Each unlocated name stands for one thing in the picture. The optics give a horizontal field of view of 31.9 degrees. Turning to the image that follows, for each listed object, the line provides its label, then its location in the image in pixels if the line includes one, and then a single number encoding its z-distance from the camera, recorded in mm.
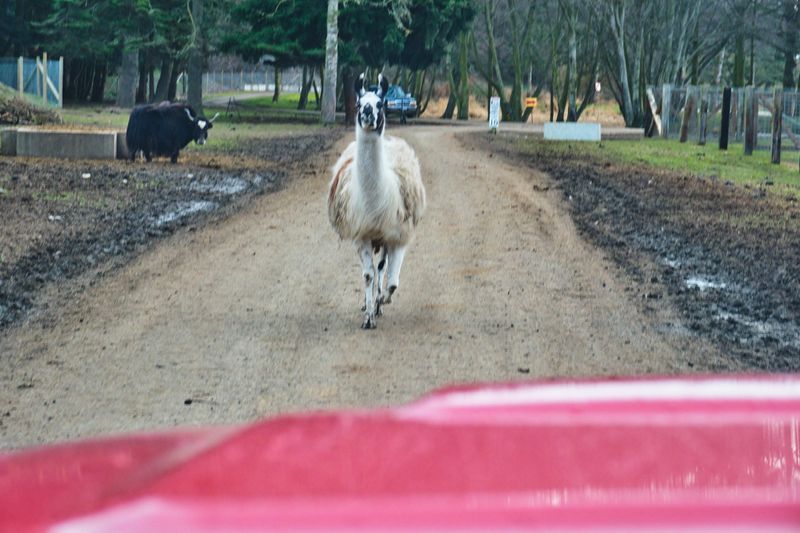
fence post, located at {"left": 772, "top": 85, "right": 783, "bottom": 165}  29719
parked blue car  57028
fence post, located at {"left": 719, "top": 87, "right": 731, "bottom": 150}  36188
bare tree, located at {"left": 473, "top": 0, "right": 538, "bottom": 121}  65562
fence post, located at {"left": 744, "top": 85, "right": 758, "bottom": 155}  32969
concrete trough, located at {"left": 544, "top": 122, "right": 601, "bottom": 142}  41812
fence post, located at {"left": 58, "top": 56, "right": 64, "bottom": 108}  55147
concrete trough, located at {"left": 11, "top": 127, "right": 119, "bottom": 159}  26719
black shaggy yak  26922
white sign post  47375
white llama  10875
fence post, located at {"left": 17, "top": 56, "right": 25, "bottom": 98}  50162
